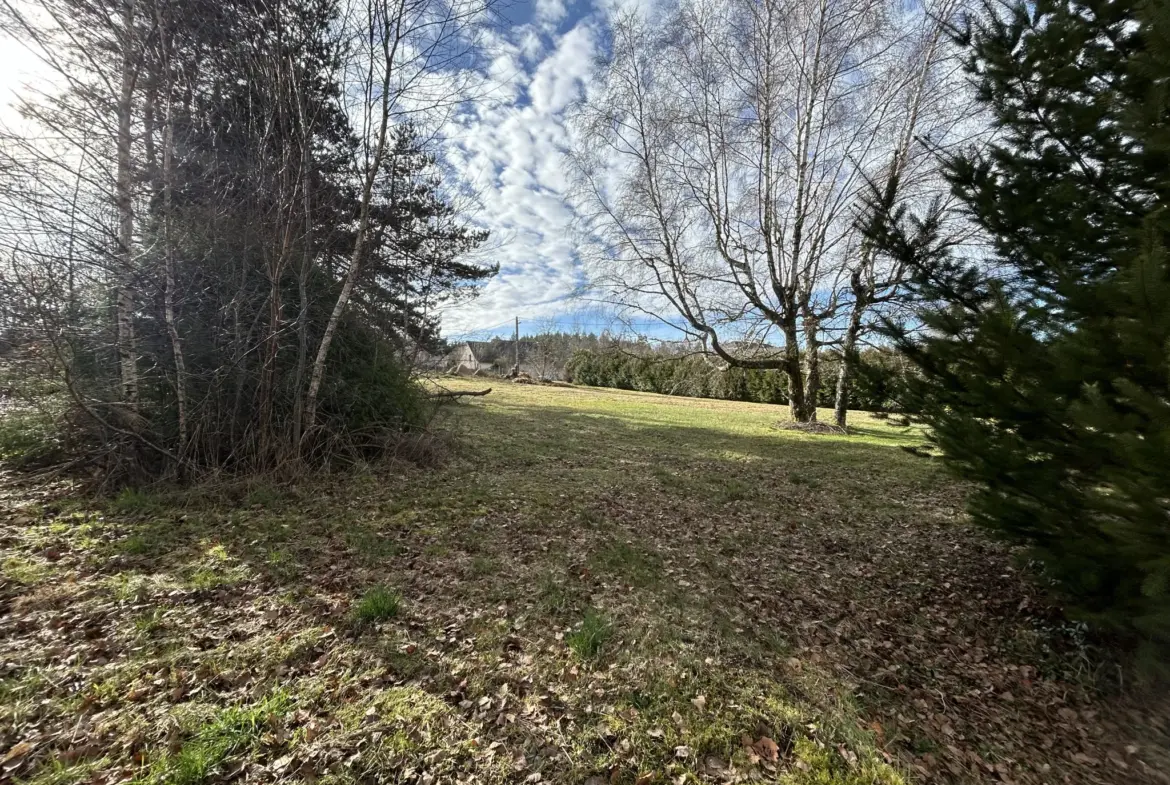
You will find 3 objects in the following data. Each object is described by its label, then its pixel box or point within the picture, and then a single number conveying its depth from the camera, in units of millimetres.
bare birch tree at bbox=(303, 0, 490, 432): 5457
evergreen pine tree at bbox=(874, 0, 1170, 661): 1813
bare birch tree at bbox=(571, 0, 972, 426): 9125
